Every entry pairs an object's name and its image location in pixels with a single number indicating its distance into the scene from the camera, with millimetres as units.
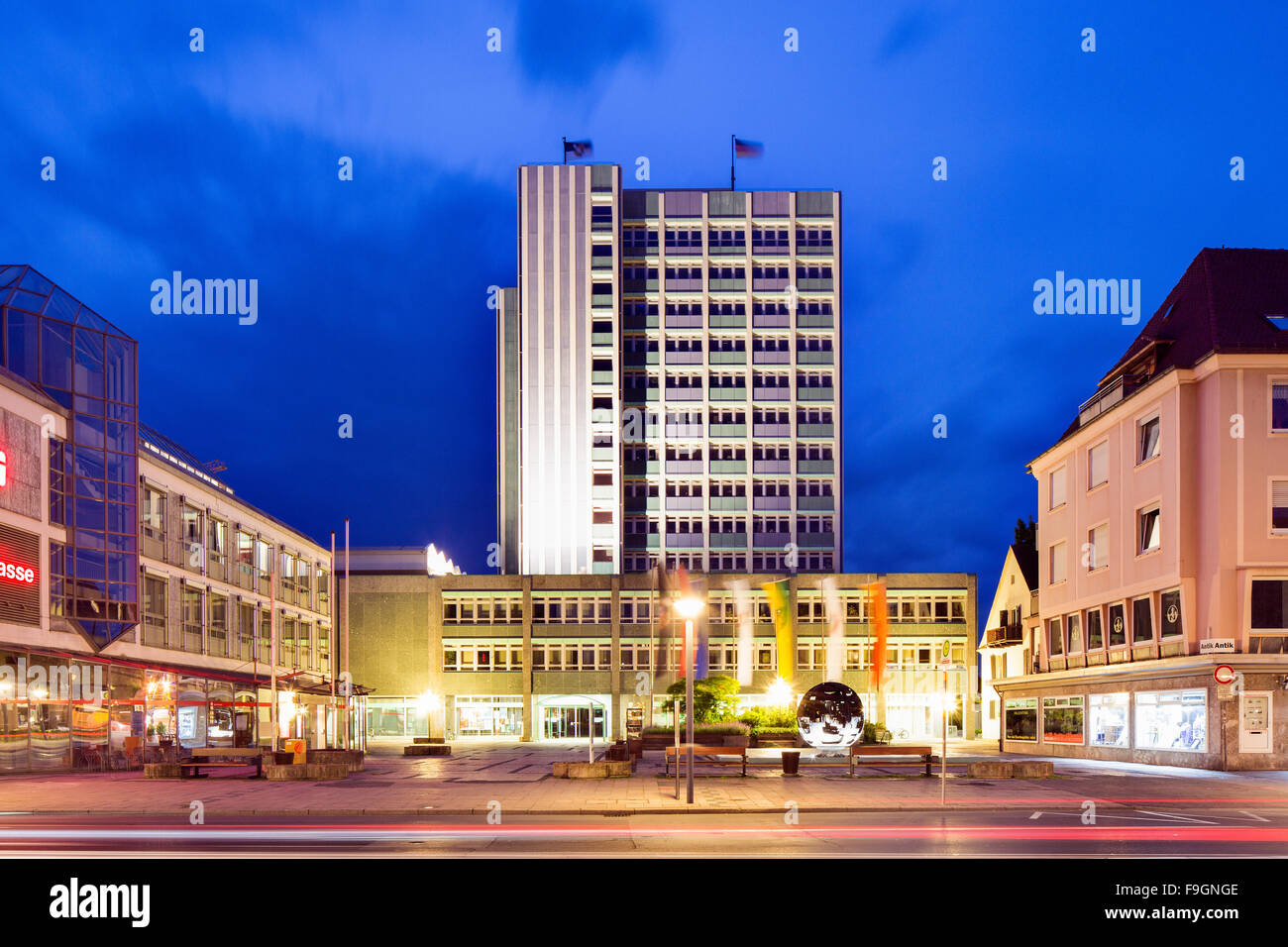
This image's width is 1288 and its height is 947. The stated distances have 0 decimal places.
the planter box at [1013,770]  32844
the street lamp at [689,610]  25189
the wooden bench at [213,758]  36406
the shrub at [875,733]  52062
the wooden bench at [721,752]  32562
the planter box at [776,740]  54969
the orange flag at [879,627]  54250
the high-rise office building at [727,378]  113250
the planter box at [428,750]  55788
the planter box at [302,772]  34969
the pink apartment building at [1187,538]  40031
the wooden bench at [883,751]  32969
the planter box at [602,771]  32719
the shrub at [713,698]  57966
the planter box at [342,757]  39025
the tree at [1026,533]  88062
